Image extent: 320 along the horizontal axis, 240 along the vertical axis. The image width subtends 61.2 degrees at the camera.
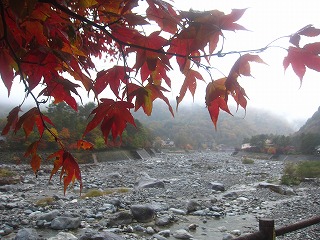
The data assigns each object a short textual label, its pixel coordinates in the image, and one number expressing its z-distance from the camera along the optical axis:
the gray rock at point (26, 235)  4.44
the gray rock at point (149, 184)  10.27
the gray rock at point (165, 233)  5.09
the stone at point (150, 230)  5.15
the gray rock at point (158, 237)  4.87
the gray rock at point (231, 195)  8.86
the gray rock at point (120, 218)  5.53
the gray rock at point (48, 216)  5.77
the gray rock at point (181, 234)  5.02
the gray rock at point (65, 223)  5.28
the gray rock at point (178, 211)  6.63
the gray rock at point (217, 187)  10.37
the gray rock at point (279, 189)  9.55
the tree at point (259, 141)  40.60
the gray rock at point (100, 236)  4.10
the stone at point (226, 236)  4.96
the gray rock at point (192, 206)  6.88
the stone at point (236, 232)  5.28
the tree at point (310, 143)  28.66
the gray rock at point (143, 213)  5.80
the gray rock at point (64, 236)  4.43
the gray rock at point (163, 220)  5.70
